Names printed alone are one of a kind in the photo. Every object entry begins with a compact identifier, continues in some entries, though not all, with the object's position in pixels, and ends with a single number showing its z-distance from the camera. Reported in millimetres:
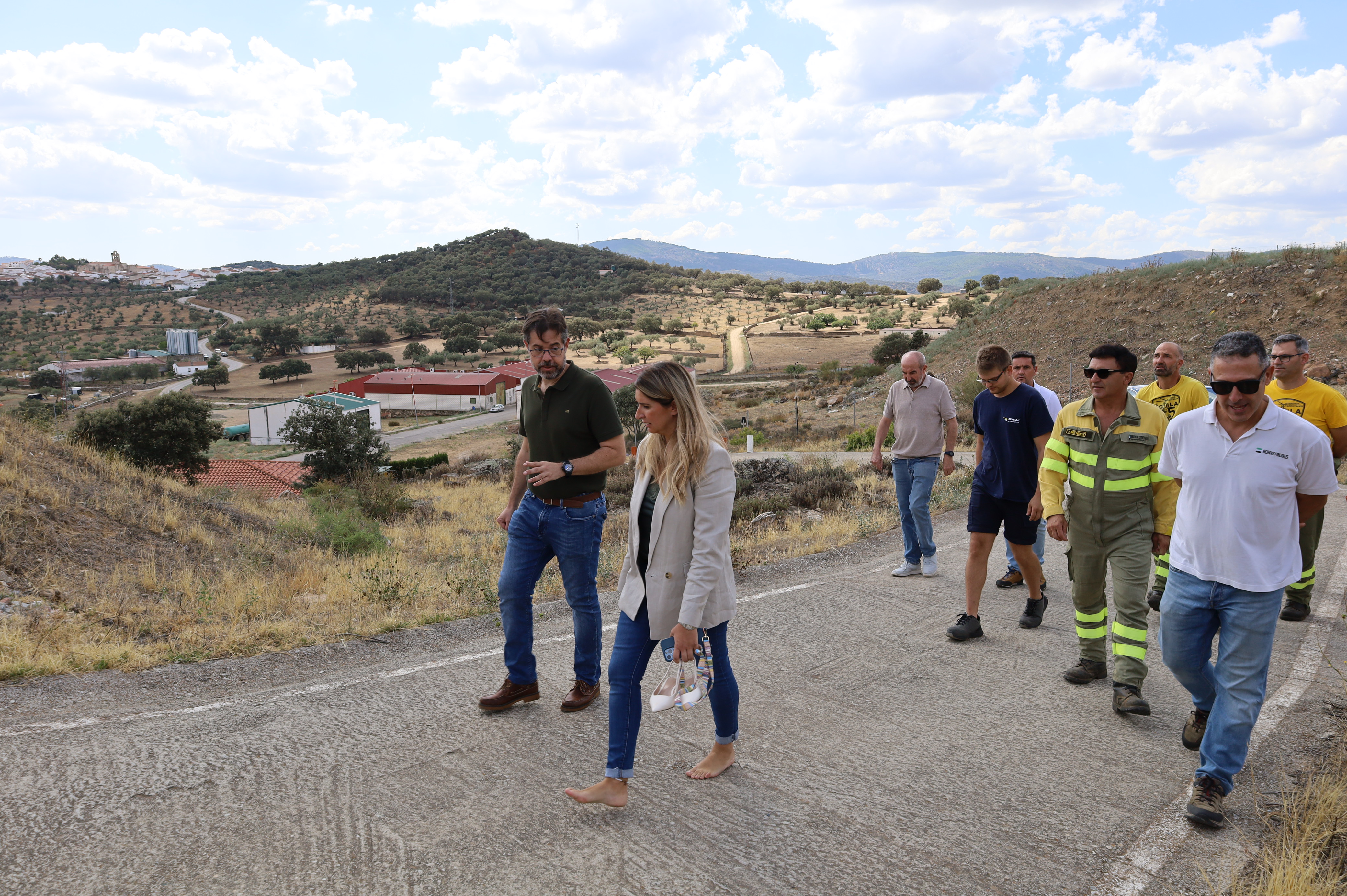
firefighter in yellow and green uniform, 4391
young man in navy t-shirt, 5445
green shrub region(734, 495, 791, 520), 12070
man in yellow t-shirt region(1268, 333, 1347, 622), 5625
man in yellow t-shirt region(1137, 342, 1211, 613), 5988
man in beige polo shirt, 7008
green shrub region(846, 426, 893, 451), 24500
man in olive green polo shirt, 4023
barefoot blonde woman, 3098
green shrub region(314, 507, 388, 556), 9859
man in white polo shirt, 3338
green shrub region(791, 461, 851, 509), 12492
